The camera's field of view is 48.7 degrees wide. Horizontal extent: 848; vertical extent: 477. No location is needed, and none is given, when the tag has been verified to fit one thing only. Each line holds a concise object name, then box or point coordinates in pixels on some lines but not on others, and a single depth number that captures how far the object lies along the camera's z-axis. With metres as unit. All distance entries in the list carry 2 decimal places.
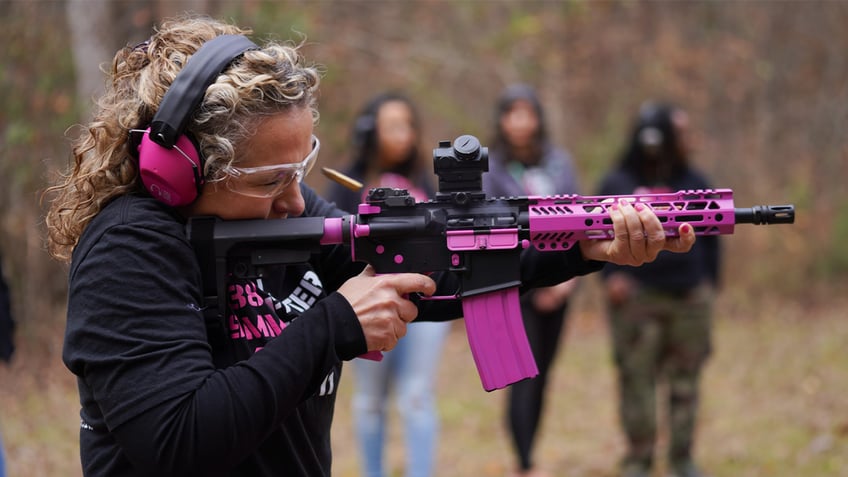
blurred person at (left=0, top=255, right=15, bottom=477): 3.91
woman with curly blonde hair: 1.89
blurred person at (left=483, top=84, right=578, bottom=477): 5.63
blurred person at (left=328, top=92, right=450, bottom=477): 5.24
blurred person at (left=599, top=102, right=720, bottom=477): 5.84
